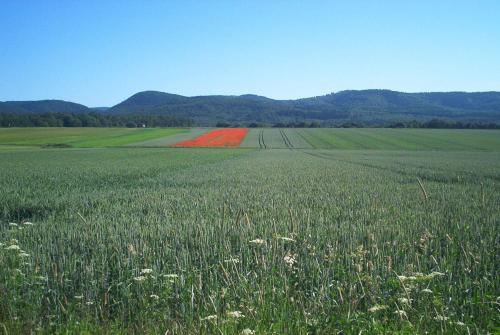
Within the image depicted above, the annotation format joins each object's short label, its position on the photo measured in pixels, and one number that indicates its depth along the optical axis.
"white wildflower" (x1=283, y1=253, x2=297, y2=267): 6.40
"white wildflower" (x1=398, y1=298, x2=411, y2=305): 4.88
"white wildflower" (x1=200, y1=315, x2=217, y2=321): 4.71
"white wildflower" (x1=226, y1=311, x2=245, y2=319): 4.70
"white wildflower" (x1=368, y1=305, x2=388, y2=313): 4.77
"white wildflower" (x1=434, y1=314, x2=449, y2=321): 4.82
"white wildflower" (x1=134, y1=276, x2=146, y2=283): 5.54
